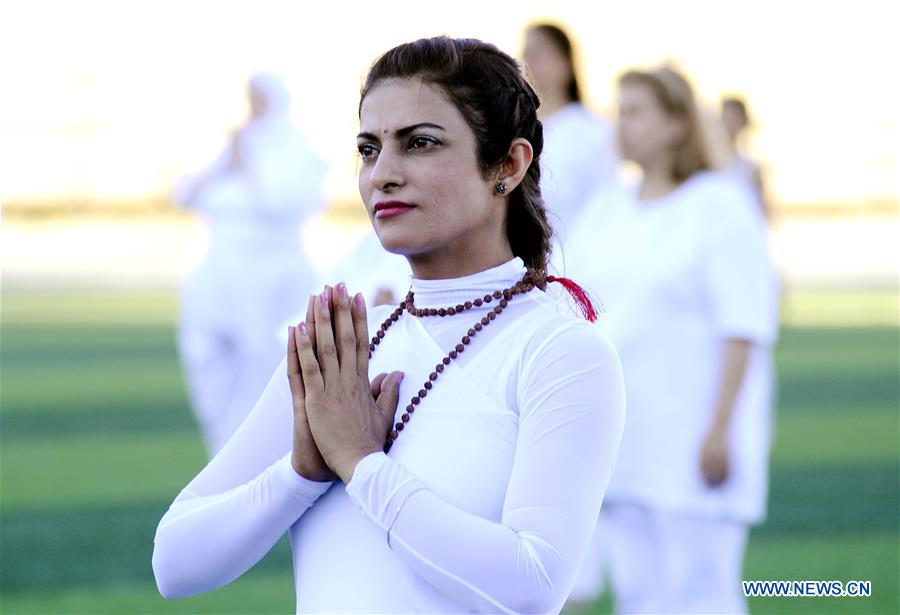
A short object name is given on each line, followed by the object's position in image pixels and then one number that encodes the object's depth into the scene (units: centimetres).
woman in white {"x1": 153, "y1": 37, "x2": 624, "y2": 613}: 444
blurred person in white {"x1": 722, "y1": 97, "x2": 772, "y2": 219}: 2484
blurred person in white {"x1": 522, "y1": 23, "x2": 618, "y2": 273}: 1193
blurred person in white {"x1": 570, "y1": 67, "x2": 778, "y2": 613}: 1065
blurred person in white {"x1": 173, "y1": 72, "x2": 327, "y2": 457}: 1747
